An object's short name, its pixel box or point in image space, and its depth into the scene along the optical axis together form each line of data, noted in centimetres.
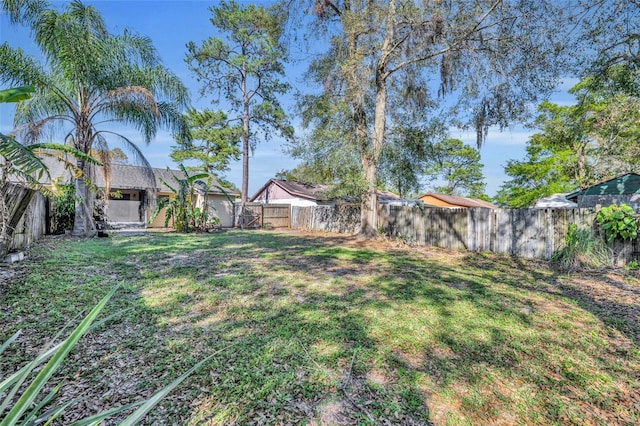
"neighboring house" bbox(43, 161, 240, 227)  1650
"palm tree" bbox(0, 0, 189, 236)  805
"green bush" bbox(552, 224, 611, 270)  619
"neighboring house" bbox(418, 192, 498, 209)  2435
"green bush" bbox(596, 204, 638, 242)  591
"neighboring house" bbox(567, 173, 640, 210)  964
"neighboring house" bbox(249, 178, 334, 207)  1917
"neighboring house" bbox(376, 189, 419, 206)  1975
